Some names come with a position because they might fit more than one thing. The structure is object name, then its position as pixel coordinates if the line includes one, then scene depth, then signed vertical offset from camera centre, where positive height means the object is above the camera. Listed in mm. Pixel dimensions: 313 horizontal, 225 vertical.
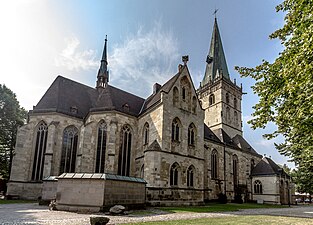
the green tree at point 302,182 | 32344 -1841
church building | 21484 +2374
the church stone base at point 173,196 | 19344 -2731
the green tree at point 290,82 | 6255 +2687
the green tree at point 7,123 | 27438 +4399
